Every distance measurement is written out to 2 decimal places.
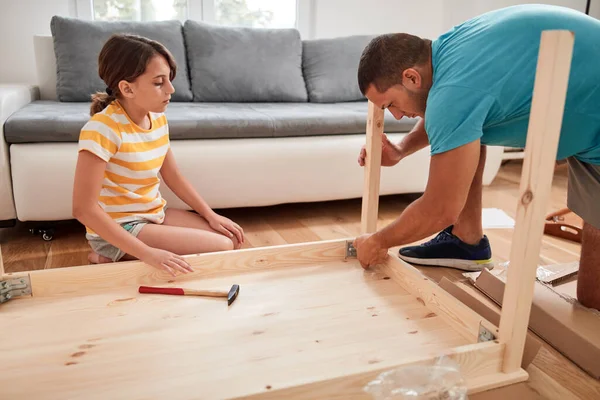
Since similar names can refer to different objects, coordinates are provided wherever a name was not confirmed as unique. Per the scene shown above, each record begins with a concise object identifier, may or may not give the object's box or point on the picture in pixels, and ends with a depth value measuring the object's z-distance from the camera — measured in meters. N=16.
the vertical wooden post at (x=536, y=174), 0.87
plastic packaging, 0.91
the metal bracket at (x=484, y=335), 1.07
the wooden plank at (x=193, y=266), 1.27
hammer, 1.28
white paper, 2.15
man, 1.10
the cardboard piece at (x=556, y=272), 1.50
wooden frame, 0.92
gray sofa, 1.80
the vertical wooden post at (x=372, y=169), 1.46
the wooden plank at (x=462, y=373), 0.87
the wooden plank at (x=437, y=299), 1.13
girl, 1.28
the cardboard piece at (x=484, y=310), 1.09
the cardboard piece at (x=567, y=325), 1.14
